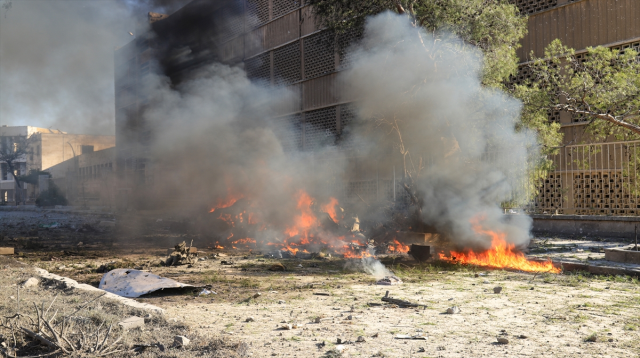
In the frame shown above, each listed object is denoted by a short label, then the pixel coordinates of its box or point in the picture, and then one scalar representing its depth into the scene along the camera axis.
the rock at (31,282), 5.64
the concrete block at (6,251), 9.49
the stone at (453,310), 4.28
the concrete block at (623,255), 6.78
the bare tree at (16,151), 52.50
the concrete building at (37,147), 56.97
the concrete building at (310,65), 11.43
